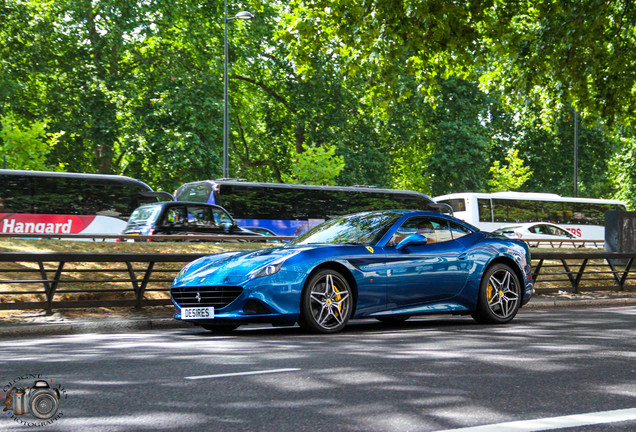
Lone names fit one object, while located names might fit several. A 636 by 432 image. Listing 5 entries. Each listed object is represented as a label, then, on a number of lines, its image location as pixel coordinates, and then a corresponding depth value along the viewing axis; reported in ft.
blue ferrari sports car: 27.55
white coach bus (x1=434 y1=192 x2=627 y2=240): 130.21
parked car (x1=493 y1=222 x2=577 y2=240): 114.83
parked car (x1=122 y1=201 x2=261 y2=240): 74.18
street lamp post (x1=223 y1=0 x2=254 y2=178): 97.60
